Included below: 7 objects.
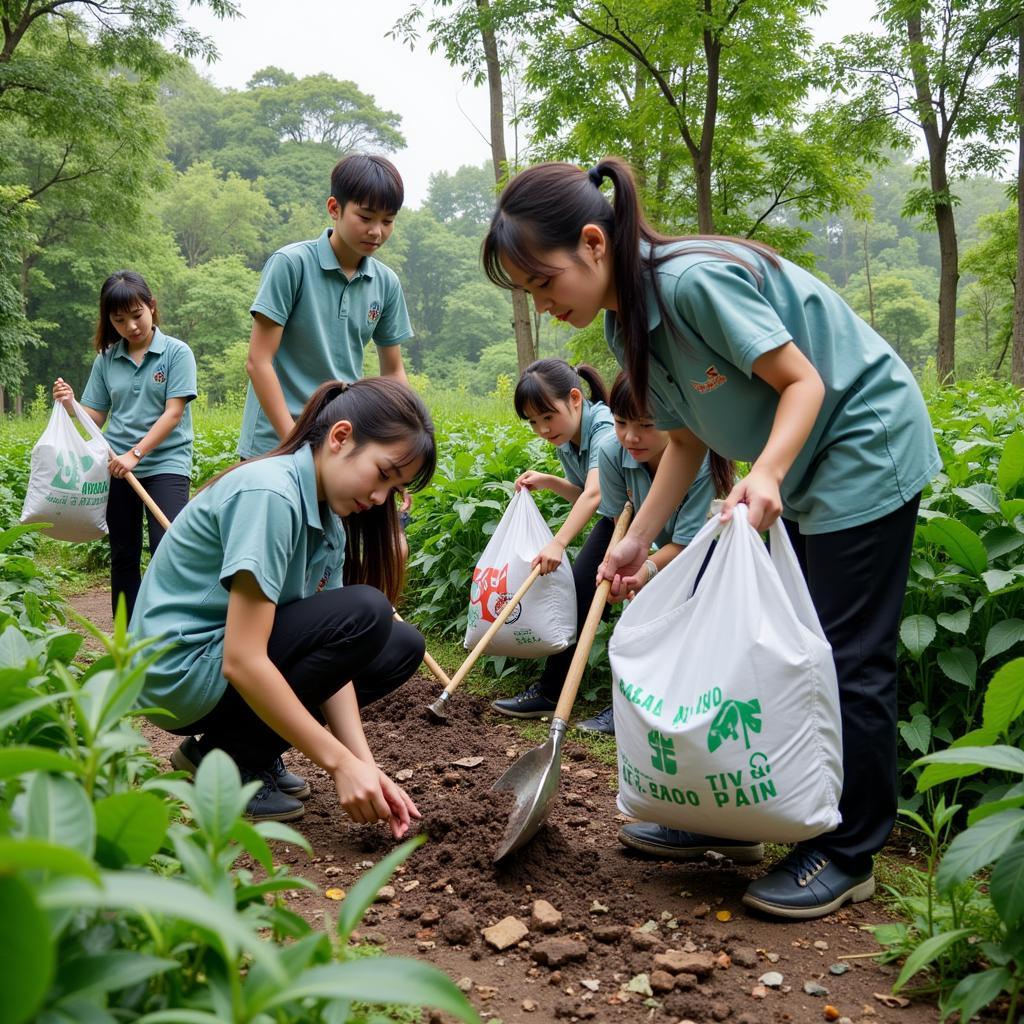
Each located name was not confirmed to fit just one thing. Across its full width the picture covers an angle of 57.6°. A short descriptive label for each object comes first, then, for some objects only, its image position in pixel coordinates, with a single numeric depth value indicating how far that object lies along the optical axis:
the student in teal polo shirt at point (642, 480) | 2.96
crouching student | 1.97
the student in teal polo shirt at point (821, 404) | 1.92
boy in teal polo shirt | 3.12
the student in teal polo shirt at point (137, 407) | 4.19
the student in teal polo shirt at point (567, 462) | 3.48
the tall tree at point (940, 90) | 11.16
